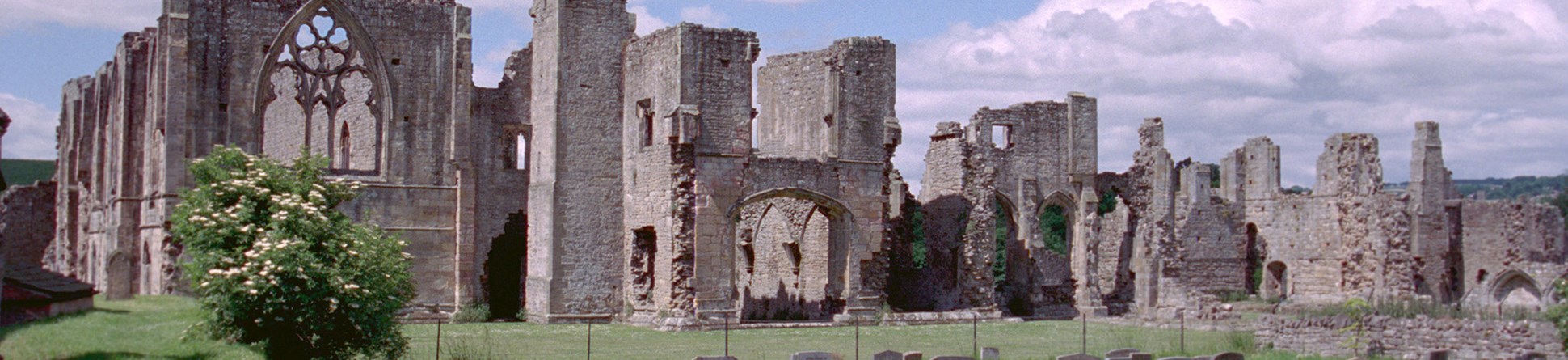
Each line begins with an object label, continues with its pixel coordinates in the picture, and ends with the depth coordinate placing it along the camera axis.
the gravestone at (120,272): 31.27
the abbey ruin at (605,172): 31.19
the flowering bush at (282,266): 20.38
